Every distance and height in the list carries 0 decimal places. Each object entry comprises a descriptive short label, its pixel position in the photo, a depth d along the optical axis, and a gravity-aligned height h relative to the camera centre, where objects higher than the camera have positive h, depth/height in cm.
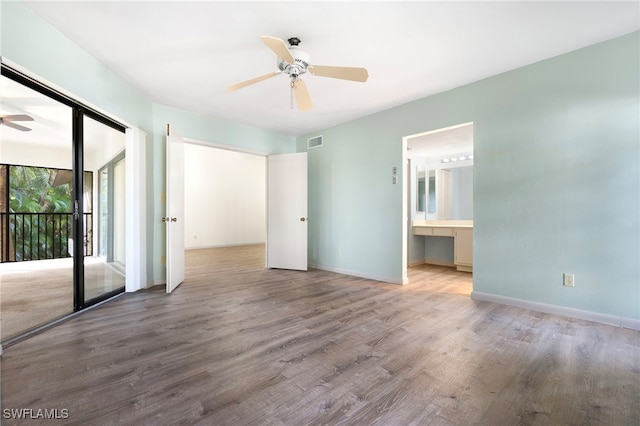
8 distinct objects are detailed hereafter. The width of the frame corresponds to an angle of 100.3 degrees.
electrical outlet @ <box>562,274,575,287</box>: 270 -70
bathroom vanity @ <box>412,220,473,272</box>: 493 -45
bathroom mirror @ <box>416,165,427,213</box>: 607 +50
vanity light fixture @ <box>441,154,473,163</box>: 555 +114
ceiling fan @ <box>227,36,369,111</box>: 224 +123
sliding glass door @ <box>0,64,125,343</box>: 272 +9
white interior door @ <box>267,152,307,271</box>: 504 +2
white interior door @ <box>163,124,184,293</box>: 351 +3
